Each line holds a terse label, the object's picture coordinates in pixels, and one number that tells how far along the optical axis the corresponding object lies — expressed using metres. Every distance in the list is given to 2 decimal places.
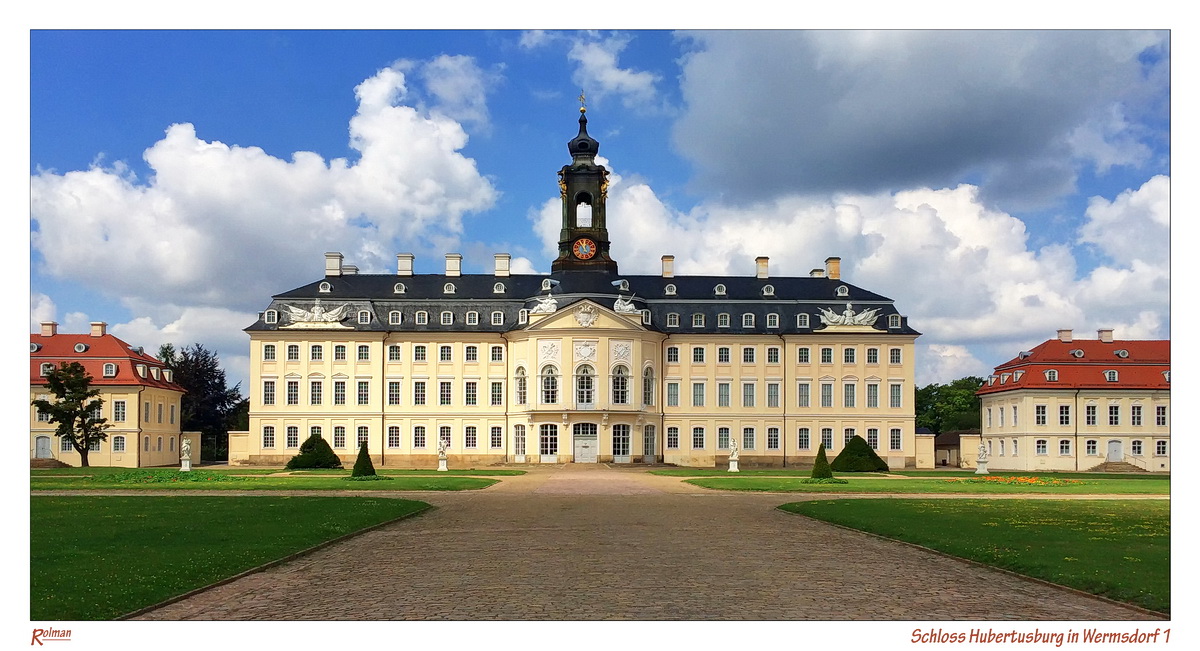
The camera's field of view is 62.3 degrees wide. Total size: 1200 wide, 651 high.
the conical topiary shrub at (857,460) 53.94
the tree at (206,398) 83.44
